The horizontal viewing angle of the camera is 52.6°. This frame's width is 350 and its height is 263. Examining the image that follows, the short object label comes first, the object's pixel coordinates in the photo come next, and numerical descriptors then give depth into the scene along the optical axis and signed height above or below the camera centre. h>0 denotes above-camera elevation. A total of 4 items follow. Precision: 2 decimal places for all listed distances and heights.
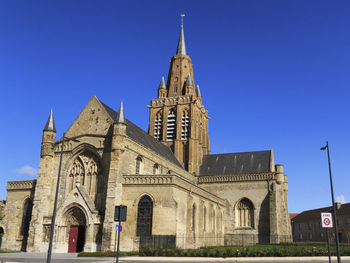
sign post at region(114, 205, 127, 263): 17.17 +0.96
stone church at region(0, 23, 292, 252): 33.47 +4.04
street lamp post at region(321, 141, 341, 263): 20.43 +4.06
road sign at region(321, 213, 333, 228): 18.73 +0.96
